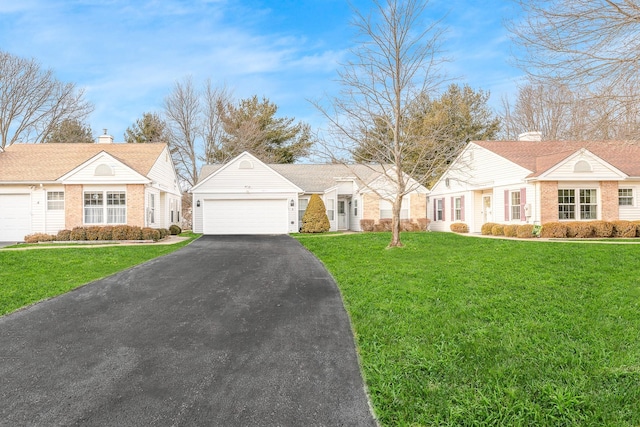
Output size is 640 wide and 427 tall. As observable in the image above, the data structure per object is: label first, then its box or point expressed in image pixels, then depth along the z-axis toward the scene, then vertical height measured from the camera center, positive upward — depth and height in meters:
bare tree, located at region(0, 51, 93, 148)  29.02 +9.85
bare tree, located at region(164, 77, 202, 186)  34.44 +8.54
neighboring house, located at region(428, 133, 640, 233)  16.69 +1.35
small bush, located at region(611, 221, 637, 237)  16.08 -0.75
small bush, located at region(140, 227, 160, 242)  16.62 -0.65
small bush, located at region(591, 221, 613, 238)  16.03 -0.72
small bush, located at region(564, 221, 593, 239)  15.89 -0.78
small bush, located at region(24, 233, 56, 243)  16.95 -0.76
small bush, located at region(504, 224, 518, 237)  16.72 -0.74
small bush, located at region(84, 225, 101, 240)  16.61 -0.56
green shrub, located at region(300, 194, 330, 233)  21.39 -0.09
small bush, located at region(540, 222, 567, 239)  15.71 -0.76
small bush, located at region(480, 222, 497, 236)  18.64 -0.70
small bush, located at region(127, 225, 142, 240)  16.61 -0.65
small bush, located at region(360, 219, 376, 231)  22.53 -0.50
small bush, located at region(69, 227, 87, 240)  16.62 -0.59
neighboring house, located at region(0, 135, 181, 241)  17.66 +1.28
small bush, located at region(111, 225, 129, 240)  16.56 -0.58
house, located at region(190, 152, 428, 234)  21.38 +0.96
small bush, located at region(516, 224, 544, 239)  16.09 -0.77
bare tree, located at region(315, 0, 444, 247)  12.32 +3.76
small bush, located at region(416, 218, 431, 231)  22.88 -0.50
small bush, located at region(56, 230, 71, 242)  16.72 -0.68
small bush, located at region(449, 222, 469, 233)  20.77 -0.76
